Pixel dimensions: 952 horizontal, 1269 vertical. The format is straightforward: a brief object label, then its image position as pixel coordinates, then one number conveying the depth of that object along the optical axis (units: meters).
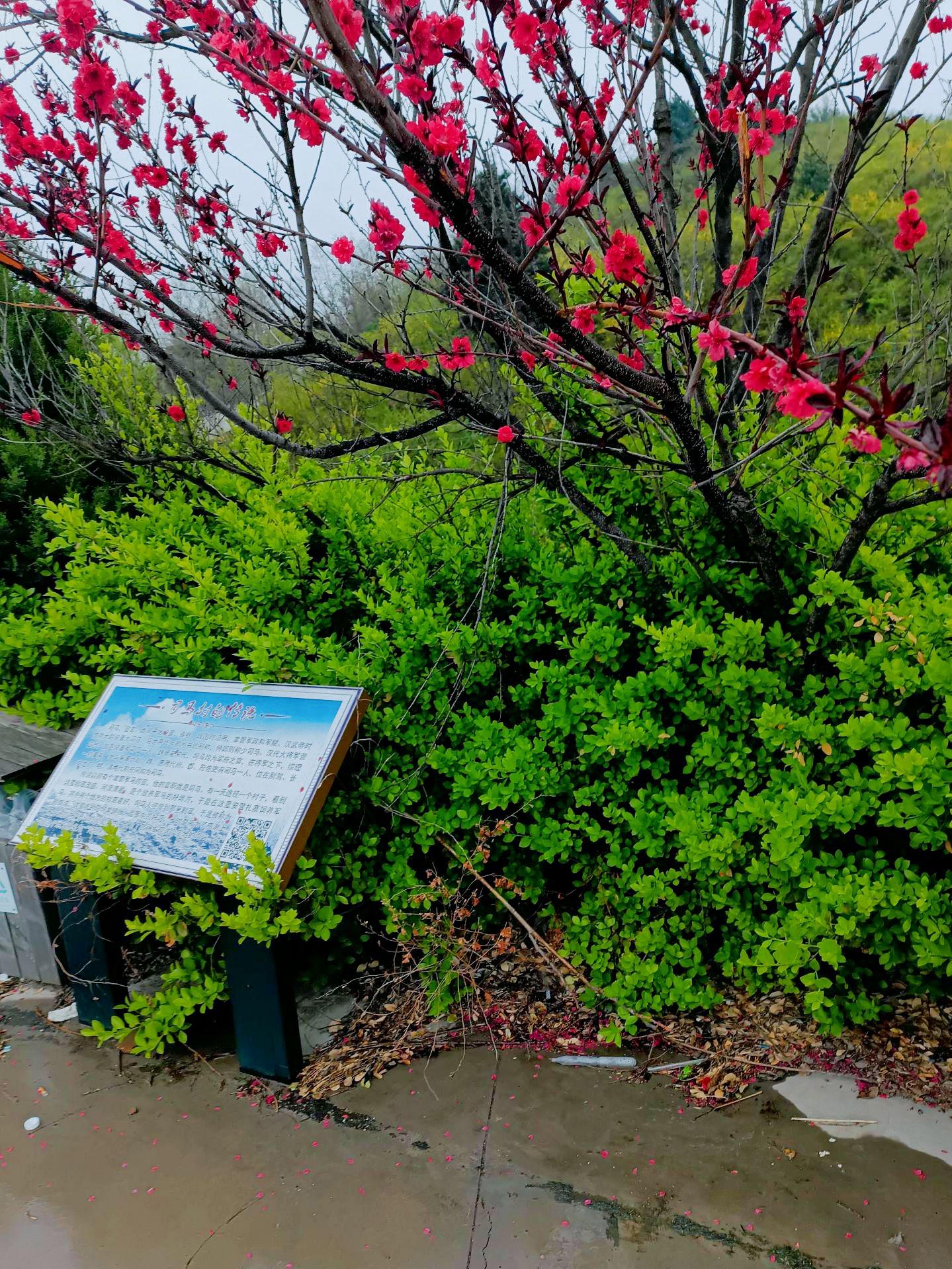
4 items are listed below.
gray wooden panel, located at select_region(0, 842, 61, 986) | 3.21
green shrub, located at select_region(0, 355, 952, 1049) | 2.36
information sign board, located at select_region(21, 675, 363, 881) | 2.57
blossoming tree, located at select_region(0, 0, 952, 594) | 1.87
